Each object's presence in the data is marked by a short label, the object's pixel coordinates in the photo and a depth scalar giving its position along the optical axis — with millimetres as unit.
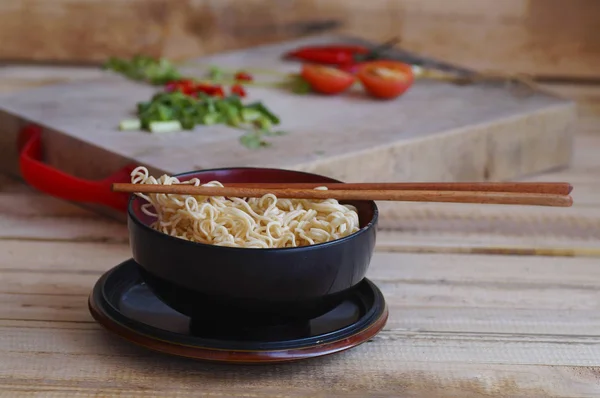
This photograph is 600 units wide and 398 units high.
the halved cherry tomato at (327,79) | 2498
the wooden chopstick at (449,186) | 1345
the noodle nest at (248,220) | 1330
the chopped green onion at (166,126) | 2139
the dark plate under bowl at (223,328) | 1257
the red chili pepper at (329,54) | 2855
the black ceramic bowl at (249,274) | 1257
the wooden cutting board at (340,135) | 2027
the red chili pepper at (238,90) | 2451
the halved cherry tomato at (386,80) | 2457
